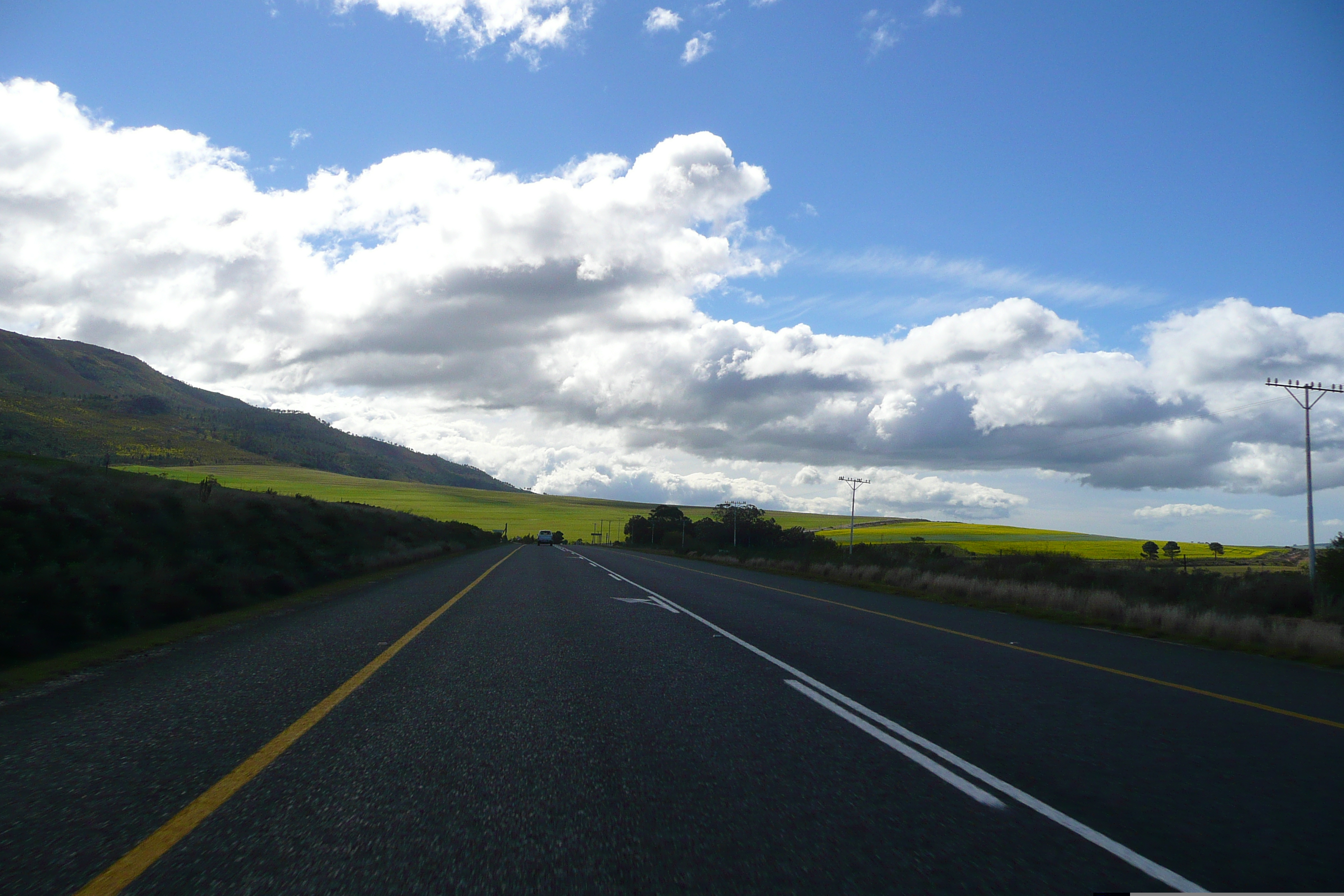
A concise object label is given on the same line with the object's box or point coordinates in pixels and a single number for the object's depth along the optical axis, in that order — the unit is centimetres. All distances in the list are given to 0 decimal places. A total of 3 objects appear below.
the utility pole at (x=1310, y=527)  2996
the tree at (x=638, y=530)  12282
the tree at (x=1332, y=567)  2552
